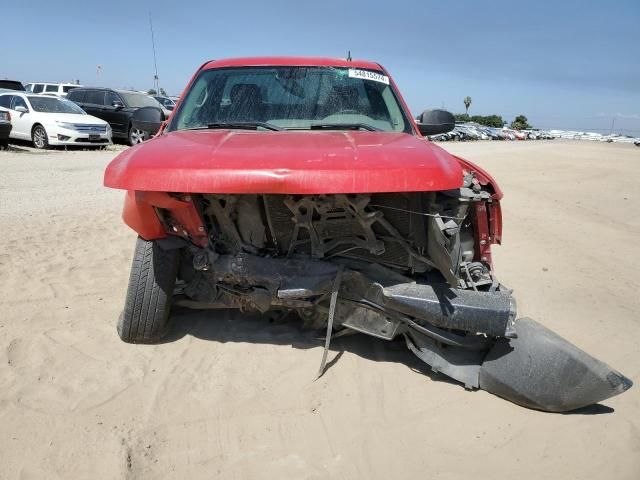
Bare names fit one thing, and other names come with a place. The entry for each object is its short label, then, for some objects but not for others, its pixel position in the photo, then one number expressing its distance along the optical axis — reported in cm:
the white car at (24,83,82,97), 2064
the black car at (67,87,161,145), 1459
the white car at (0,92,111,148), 1238
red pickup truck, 220
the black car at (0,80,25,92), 1809
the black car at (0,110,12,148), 1161
